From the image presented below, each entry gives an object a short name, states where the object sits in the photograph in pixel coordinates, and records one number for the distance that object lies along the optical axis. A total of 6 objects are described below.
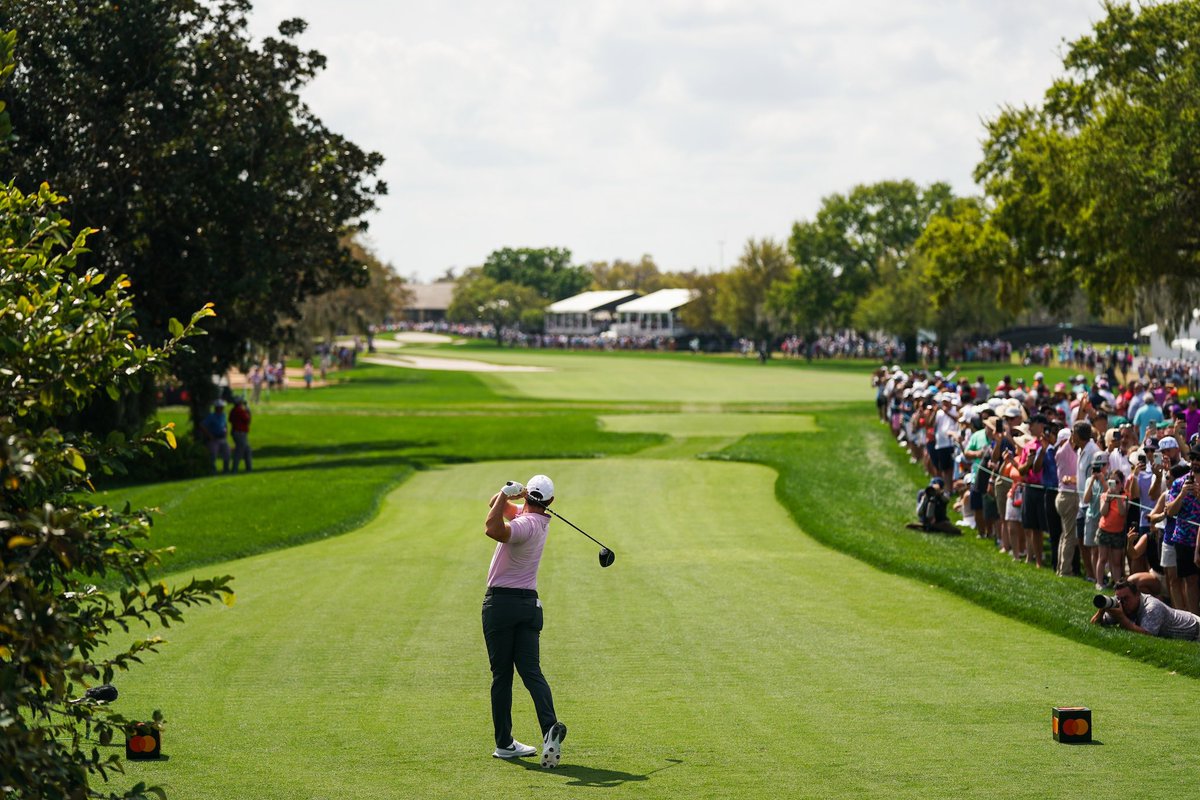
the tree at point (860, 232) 130.12
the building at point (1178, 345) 72.56
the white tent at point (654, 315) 185.50
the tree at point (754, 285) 146.88
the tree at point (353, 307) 85.79
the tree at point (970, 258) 55.75
